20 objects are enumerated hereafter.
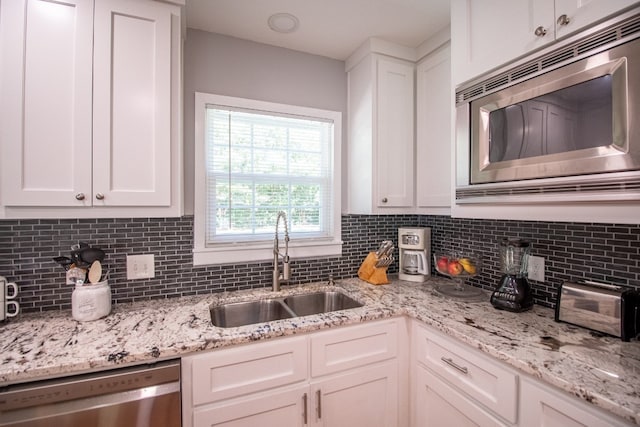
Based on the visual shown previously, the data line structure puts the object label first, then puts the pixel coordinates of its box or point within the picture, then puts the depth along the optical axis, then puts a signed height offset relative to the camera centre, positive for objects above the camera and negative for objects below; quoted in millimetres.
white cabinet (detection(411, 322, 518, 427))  1043 -670
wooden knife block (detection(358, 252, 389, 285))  1953 -373
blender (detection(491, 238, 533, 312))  1382 -303
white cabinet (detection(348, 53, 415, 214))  1890 +530
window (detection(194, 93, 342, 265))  1779 +244
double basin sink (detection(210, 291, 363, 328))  1632 -533
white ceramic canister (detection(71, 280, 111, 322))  1313 -383
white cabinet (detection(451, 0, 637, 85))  980 +728
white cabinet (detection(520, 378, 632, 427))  818 -568
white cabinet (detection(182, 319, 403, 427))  1164 -708
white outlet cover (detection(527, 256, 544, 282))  1481 -264
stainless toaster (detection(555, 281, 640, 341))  1075 -348
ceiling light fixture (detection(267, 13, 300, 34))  1658 +1105
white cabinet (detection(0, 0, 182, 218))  1174 +454
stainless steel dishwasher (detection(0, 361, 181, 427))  948 -619
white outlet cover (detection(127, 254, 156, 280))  1586 -271
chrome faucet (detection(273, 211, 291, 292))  1805 -302
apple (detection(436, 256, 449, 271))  1720 -274
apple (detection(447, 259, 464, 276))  1656 -288
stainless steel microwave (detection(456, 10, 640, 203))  875 +328
